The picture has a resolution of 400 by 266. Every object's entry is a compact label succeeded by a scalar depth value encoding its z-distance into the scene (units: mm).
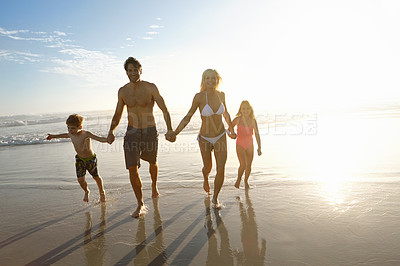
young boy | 4941
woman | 4414
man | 4395
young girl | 5488
